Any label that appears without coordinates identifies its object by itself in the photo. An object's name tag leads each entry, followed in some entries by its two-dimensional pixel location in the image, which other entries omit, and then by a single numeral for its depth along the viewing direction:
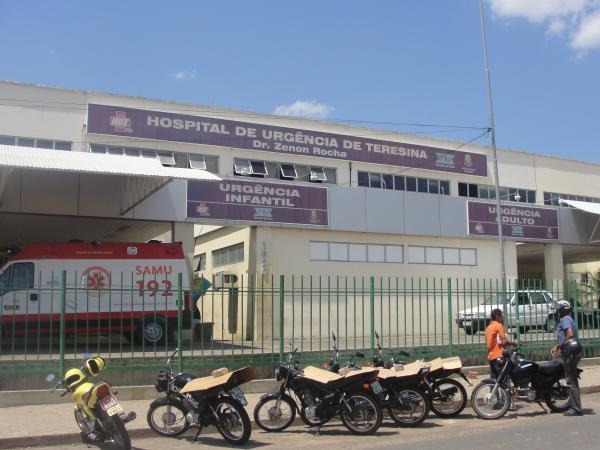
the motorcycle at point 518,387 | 9.50
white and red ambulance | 12.50
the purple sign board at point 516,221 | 24.53
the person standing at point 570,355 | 9.59
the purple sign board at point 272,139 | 23.89
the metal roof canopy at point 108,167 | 14.02
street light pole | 23.42
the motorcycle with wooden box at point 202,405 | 7.96
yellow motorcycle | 7.00
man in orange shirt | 10.04
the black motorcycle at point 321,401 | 8.48
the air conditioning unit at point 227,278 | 21.77
